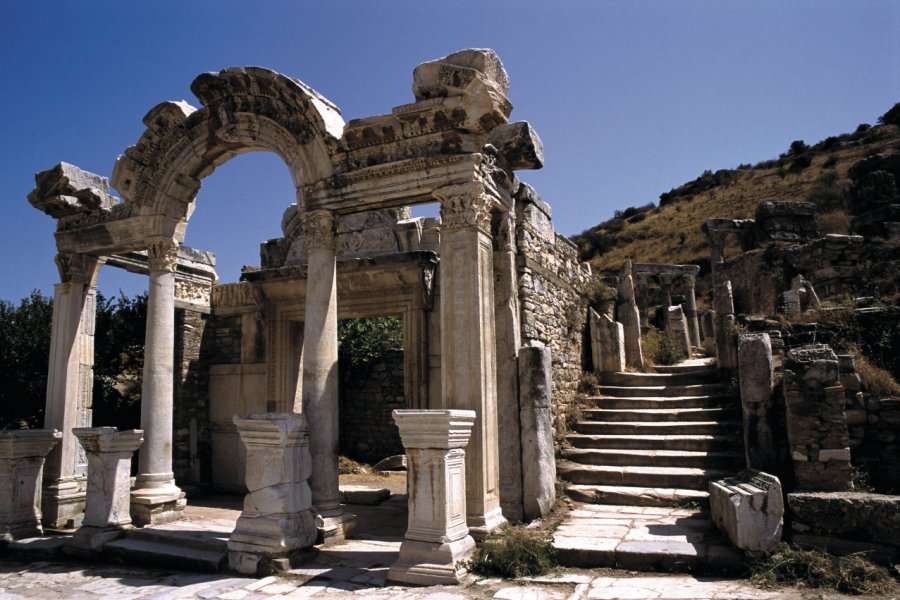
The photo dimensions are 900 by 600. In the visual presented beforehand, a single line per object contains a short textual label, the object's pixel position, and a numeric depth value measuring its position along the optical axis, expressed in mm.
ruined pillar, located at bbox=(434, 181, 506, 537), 6590
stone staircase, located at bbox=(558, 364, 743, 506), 8117
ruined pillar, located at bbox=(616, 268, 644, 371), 12781
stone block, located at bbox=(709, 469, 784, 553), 5520
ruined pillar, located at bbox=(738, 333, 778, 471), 6969
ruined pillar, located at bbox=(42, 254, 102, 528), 9078
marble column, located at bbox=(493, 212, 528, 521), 7508
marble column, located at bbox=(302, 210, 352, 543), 7105
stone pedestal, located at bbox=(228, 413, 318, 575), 6152
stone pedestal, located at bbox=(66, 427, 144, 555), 7449
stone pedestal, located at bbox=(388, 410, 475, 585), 5527
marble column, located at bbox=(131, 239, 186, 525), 8109
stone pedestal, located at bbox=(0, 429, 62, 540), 8102
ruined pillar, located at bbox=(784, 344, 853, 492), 6148
